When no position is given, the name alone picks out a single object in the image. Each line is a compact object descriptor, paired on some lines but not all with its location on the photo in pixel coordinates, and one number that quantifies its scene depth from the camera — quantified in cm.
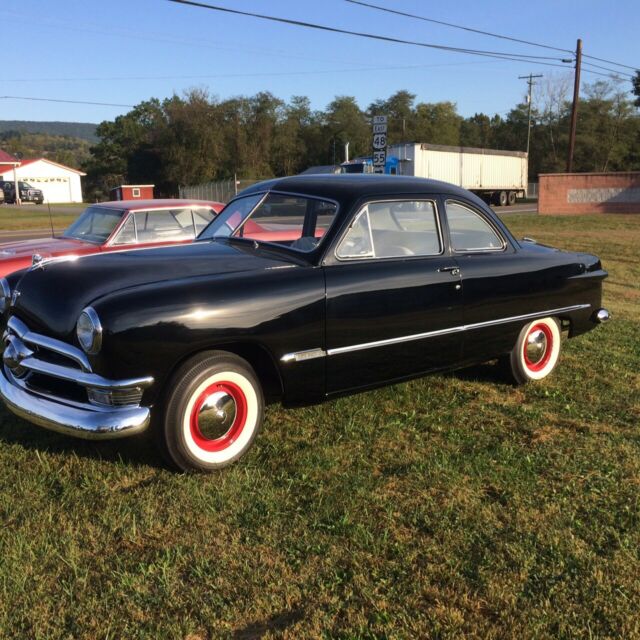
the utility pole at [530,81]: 6500
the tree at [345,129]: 6894
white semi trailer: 3256
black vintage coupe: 313
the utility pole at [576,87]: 3092
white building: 6688
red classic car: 707
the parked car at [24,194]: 5003
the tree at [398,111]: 8406
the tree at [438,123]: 8281
